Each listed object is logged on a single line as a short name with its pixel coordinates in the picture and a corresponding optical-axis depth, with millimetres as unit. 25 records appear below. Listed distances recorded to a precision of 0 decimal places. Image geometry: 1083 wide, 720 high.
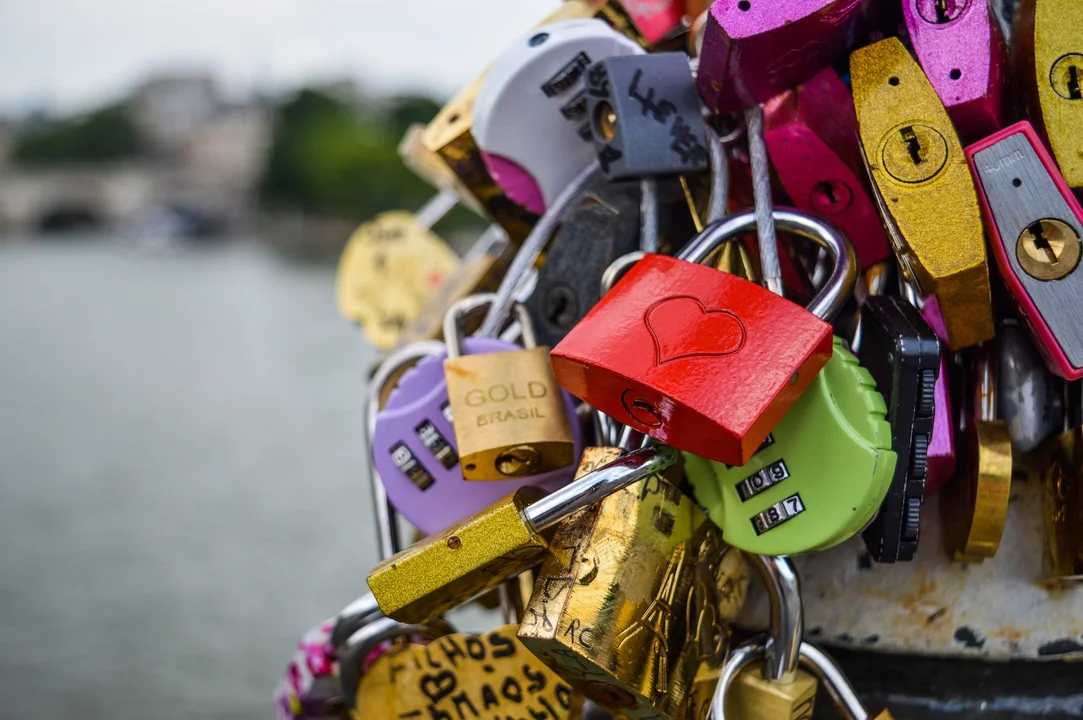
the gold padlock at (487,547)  500
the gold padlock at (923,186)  494
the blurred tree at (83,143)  33000
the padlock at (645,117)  567
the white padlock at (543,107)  621
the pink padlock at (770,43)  515
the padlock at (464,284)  840
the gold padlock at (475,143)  707
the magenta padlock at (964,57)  522
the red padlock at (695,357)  458
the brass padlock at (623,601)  478
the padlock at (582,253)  624
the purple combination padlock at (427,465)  608
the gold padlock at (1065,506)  518
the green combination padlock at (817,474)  478
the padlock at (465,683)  588
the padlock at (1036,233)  491
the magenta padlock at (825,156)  552
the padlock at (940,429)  535
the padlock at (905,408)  481
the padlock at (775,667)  535
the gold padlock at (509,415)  557
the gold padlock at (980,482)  518
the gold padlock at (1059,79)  513
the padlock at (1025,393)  534
